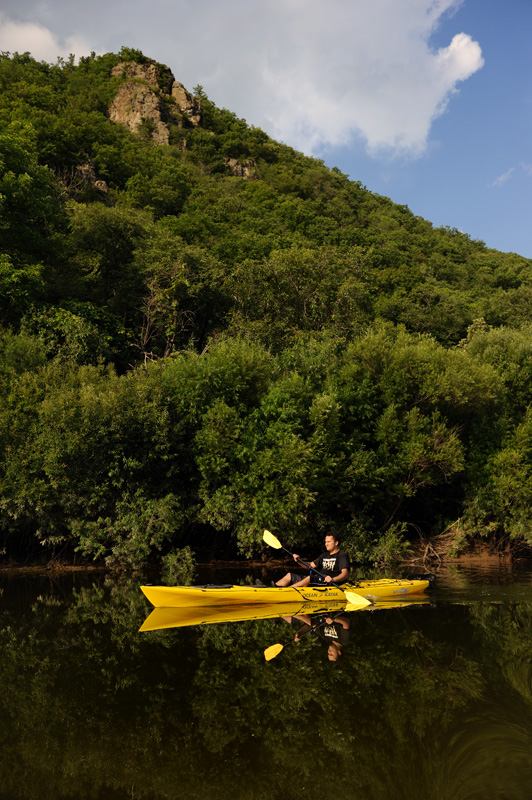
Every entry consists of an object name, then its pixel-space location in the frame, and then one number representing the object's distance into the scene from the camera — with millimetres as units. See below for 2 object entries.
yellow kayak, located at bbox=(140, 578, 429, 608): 13234
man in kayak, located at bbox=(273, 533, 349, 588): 14258
